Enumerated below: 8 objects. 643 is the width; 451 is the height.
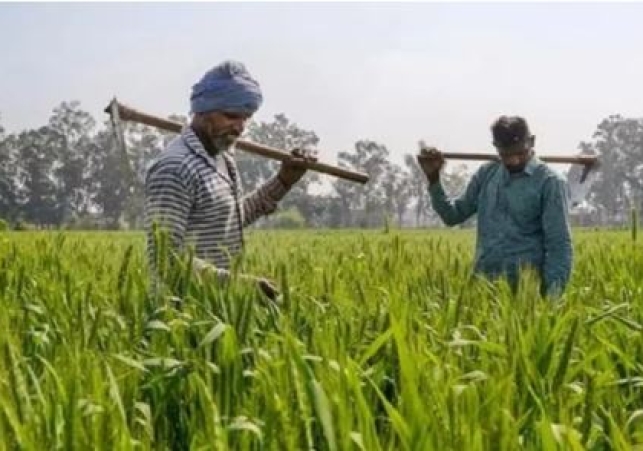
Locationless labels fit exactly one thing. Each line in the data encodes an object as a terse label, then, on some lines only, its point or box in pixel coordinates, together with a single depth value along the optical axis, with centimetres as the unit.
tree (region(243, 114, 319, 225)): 8552
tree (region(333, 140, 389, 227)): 8812
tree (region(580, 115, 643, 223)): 9653
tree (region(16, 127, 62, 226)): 7838
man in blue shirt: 412
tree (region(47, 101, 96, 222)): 8354
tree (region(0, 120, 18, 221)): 7828
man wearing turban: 303
